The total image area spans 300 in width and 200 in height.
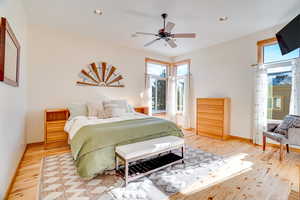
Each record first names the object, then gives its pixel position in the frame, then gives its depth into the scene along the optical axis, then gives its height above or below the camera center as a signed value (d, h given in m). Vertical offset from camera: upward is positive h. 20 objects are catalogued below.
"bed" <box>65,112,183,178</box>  2.00 -0.64
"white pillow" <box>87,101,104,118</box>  3.38 -0.31
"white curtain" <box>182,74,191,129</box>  5.13 -0.21
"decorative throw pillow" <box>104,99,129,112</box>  3.95 -0.19
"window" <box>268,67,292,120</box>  3.22 +0.16
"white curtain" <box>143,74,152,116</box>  5.10 +0.06
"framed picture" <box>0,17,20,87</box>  1.52 +0.51
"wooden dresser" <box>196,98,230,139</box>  3.95 -0.58
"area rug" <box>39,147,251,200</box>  1.72 -1.17
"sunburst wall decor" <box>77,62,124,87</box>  3.99 +0.60
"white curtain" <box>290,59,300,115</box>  2.96 +0.19
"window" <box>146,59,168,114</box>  5.39 +0.56
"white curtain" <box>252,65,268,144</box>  3.46 -0.12
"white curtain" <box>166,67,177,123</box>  5.63 -0.04
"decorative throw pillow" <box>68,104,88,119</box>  3.40 -0.34
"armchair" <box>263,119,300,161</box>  2.54 -0.73
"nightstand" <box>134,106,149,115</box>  4.78 -0.42
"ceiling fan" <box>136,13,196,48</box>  2.66 +1.22
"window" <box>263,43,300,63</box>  3.22 +1.04
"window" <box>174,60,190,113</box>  5.44 +0.62
